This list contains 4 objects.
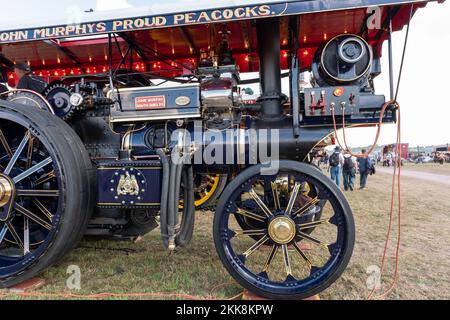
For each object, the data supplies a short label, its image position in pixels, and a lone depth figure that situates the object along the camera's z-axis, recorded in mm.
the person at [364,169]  9925
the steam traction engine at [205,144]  2195
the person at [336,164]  9289
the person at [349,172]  9805
